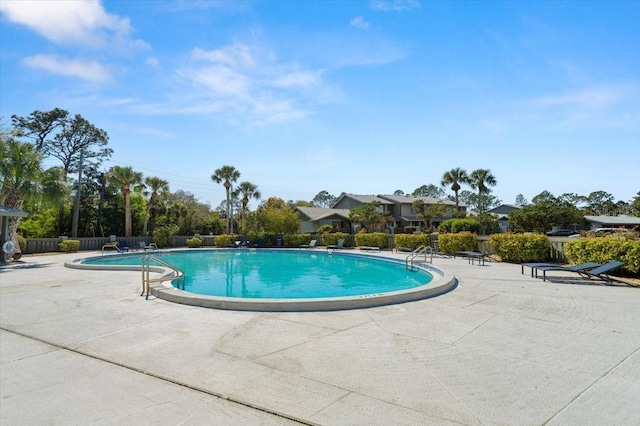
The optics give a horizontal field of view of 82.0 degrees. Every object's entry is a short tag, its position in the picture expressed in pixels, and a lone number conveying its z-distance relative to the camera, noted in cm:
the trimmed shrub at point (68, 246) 2483
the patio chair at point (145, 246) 2663
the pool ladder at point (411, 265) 1622
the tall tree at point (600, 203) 7012
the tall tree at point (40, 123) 3794
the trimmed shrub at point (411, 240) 2362
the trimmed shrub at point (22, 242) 2142
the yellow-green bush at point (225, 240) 2966
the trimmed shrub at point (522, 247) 1582
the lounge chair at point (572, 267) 1116
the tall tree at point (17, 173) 1789
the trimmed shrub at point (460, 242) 2006
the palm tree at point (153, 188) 3256
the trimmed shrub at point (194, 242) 2925
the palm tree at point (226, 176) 3625
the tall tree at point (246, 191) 3919
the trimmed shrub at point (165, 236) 2914
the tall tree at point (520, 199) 10994
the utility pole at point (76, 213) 3009
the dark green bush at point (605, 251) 1141
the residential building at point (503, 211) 5293
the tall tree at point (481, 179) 4459
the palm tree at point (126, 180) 3070
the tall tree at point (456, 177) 4447
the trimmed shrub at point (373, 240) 2645
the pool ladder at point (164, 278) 945
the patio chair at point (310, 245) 2878
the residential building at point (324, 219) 4256
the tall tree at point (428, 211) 3949
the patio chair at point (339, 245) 2777
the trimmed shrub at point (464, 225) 3183
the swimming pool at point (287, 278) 800
